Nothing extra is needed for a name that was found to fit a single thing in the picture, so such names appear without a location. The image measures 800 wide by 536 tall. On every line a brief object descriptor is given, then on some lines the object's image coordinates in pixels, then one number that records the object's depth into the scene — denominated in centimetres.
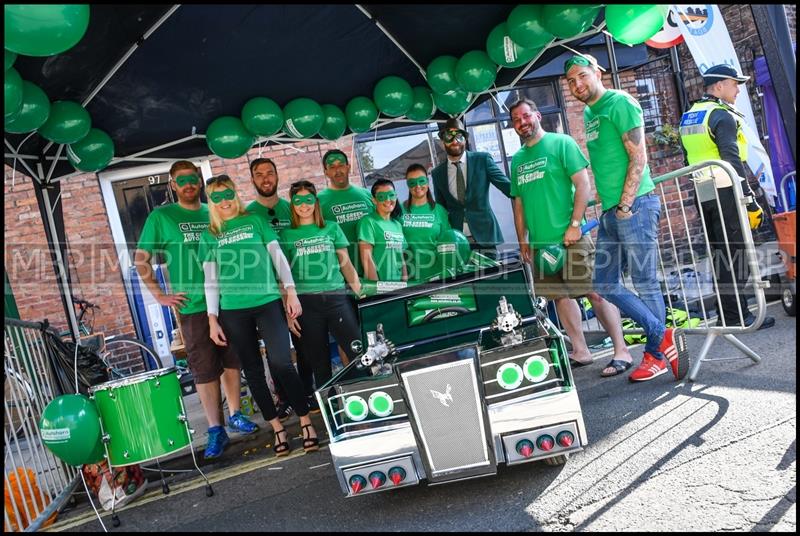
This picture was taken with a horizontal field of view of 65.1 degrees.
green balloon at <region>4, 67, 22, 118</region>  357
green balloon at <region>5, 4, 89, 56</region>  296
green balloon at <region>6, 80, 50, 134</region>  425
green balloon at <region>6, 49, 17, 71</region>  335
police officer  557
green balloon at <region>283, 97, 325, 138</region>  598
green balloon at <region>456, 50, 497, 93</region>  549
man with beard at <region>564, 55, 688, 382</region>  458
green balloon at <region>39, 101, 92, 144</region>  478
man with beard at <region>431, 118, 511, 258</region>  589
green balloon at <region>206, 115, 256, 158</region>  586
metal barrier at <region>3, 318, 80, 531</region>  417
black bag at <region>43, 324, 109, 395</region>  486
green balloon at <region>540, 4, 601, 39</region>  439
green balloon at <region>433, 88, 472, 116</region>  611
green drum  401
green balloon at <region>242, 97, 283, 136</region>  582
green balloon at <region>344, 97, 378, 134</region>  634
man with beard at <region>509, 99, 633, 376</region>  504
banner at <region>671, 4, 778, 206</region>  809
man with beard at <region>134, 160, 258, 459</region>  516
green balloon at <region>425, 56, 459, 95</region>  579
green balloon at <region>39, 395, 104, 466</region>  389
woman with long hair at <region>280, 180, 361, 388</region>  486
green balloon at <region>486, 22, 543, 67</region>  509
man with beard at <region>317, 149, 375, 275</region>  567
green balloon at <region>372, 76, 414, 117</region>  616
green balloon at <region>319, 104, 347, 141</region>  634
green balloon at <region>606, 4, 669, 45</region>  413
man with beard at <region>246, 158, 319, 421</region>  545
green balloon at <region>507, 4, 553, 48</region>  469
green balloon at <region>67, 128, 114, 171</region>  523
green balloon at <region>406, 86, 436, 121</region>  641
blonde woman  466
